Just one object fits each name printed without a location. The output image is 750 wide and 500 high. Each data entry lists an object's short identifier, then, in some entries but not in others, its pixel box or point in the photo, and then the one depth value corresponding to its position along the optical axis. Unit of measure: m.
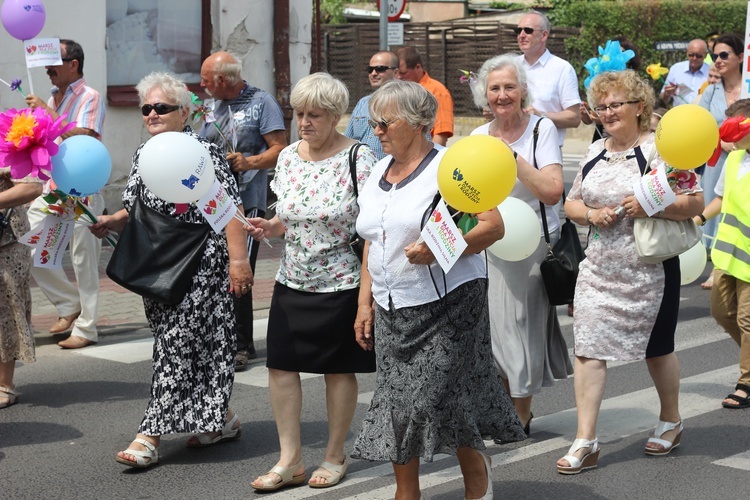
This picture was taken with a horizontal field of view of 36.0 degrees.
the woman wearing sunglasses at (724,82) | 10.72
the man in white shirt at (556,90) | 7.97
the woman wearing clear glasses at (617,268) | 5.46
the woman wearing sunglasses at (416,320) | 4.52
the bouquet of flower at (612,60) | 7.06
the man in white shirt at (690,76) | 13.18
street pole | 14.27
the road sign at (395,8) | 15.22
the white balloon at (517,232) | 5.52
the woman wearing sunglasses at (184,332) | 5.55
